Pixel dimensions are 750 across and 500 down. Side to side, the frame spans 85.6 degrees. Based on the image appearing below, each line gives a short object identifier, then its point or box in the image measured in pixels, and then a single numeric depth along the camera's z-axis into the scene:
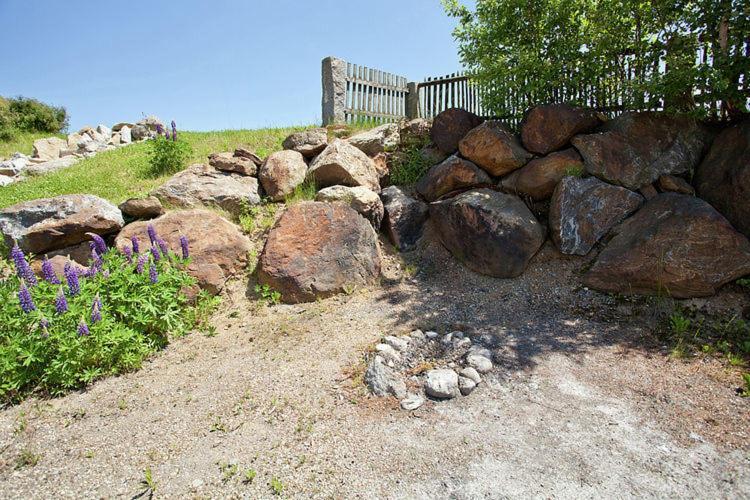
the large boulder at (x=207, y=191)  6.64
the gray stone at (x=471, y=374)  3.58
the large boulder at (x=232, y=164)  7.30
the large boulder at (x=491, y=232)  5.48
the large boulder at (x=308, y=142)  7.57
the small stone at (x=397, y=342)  4.04
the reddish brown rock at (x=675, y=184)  5.31
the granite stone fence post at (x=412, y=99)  10.04
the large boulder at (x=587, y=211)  5.39
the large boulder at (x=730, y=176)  4.79
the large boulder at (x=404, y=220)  6.40
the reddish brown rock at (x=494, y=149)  6.13
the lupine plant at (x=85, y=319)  3.70
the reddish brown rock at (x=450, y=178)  6.27
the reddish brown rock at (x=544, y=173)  5.79
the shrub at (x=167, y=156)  8.27
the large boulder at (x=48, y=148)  13.44
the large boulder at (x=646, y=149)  5.45
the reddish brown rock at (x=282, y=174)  6.91
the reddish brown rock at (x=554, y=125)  5.87
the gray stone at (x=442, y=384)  3.42
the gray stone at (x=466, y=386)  3.48
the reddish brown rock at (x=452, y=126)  6.82
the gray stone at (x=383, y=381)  3.48
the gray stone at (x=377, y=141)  7.53
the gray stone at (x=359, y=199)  6.24
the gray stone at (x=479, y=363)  3.71
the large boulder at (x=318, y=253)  5.34
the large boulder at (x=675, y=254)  4.62
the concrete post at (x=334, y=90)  9.36
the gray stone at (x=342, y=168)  6.65
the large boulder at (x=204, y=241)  5.38
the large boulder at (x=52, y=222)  5.42
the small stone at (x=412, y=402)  3.33
